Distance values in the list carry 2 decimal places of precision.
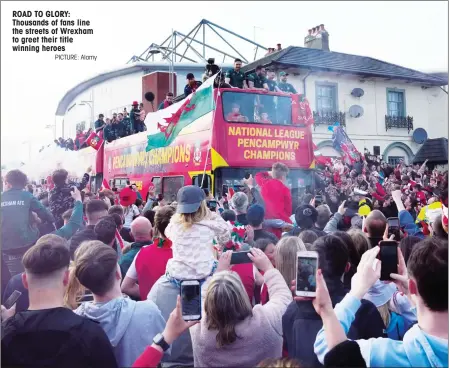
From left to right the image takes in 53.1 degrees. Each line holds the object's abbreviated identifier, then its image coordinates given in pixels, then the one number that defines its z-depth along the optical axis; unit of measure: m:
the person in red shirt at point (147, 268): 2.54
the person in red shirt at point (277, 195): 4.02
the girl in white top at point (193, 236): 2.35
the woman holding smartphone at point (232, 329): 1.77
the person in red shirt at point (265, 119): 5.34
